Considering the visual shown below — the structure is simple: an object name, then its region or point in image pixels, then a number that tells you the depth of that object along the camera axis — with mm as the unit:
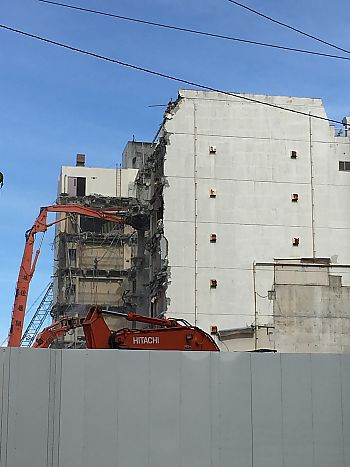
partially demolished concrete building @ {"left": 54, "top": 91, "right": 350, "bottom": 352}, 46219
